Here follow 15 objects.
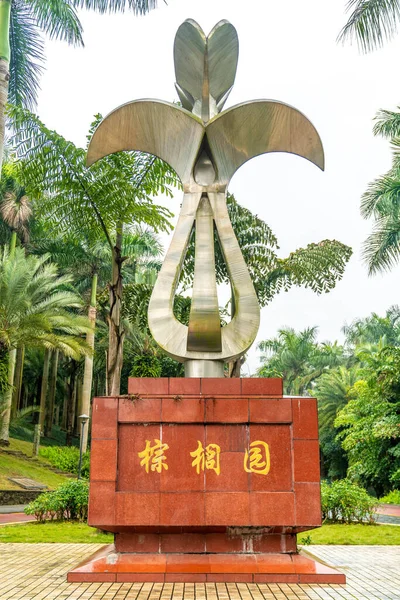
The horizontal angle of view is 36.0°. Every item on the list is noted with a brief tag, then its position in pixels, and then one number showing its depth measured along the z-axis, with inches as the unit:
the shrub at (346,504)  477.4
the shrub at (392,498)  788.8
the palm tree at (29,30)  475.8
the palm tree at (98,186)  437.4
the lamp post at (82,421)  708.2
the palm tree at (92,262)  1018.1
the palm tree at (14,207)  992.5
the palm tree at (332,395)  1160.2
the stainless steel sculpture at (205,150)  295.1
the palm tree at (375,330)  1423.2
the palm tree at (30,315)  713.0
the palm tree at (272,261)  683.4
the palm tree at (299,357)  1619.1
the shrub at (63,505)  456.4
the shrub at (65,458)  947.3
